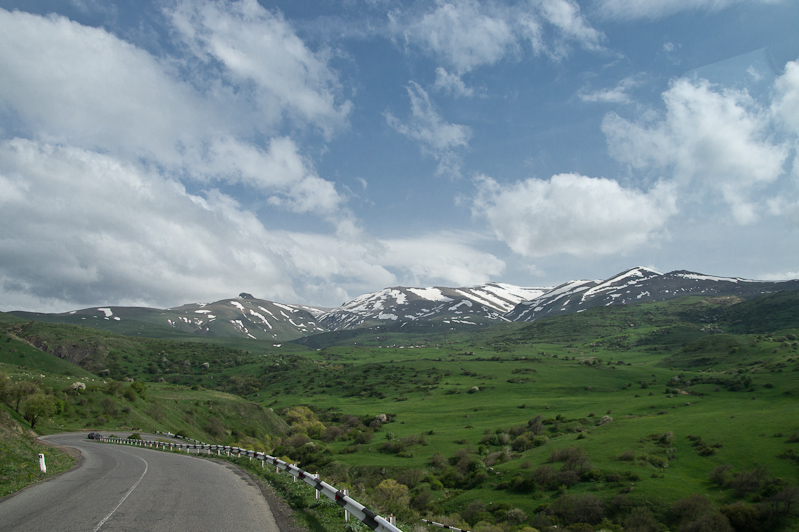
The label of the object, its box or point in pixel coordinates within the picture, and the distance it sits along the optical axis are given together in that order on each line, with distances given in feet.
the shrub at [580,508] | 130.72
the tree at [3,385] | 170.30
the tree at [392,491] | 147.13
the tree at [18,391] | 176.76
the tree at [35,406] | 174.91
